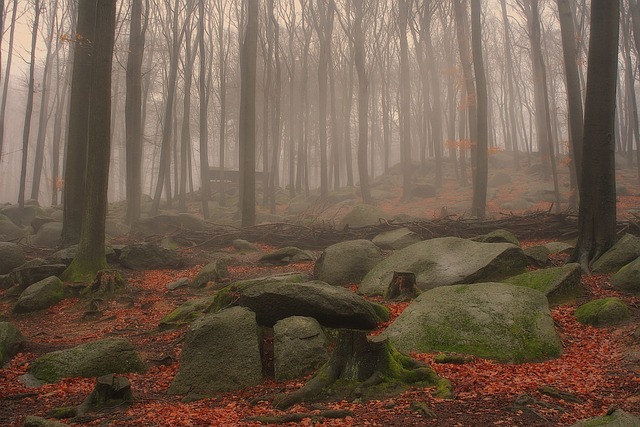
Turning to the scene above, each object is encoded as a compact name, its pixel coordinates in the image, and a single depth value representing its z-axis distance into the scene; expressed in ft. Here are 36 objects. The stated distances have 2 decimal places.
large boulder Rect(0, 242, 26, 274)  34.24
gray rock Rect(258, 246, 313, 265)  37.99
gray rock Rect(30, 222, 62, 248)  47.88
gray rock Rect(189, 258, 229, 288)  32.17
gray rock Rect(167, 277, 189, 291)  32.12
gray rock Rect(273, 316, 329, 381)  16.35
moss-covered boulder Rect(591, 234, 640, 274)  25.81
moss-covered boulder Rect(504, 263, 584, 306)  22.61
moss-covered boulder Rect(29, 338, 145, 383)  17.54
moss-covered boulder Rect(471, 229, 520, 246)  30.45
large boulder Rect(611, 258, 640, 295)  22.71
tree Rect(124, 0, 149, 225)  59.36
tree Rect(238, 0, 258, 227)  49.21
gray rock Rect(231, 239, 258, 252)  43.62
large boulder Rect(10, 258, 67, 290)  30.96
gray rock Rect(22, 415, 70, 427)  11.28
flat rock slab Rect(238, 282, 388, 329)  18.81
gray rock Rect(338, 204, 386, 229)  52.01
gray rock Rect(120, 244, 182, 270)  36.32
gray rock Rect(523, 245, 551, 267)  27.86
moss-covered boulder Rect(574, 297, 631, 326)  19.36
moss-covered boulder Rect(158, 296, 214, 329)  23.74
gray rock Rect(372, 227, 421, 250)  37.73
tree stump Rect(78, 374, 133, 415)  14.06
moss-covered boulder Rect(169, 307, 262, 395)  16.22
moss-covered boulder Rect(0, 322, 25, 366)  19.29
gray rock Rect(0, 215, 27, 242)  52.65
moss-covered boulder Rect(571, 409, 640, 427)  9.30
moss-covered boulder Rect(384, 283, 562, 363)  17.02
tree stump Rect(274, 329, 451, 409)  13.98
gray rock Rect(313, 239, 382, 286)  30.07
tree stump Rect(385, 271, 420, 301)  24.68
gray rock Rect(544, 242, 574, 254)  31.86
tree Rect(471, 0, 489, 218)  50.88
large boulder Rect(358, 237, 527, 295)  25.11
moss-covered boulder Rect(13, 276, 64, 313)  27.43
